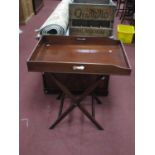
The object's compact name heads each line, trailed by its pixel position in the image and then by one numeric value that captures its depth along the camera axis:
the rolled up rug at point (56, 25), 2.15
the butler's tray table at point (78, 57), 1.33
